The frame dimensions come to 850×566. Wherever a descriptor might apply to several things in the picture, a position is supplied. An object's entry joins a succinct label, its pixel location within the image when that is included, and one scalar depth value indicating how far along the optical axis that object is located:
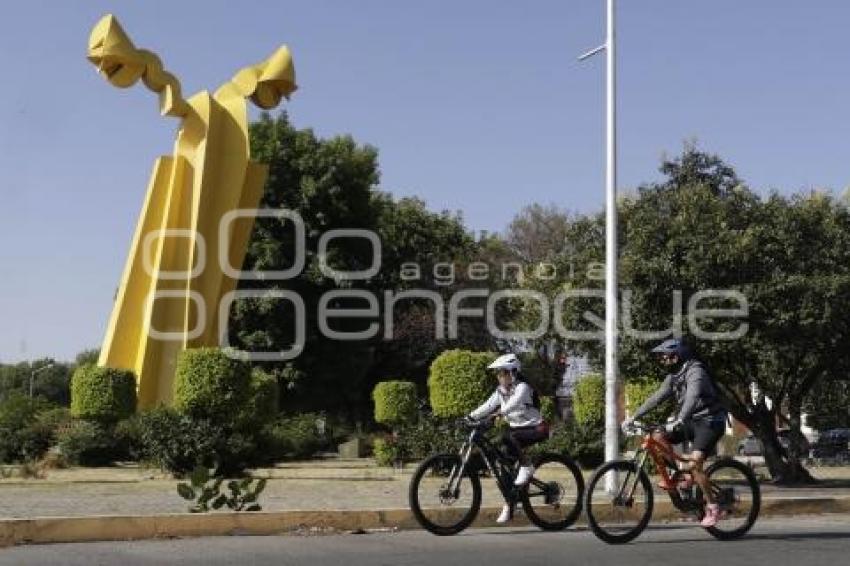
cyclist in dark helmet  10.16
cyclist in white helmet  10.63
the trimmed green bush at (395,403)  24.73
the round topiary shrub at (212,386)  19.45
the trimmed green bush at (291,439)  22.34
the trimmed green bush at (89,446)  22.12
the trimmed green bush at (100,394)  22.00
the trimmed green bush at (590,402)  21.23
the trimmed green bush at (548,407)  21.92
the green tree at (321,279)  39.25
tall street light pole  15.02
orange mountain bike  9.87
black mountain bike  10.30
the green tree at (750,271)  17.97
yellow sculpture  27.17
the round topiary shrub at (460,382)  21.11
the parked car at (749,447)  51.54
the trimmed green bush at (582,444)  21.12
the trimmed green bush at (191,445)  18.98
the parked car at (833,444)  44.91
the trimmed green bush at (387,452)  22.95
